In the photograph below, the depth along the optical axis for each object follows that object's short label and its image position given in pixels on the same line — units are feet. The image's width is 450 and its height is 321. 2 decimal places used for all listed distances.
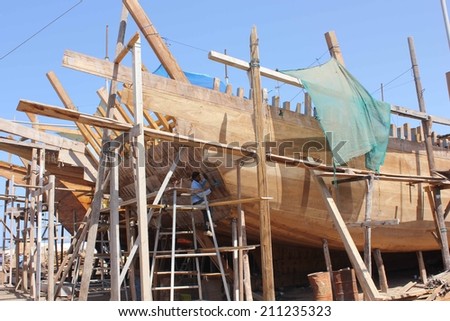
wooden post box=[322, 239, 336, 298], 29.43
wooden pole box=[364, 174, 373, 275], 26.53
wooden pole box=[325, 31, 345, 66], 36.42
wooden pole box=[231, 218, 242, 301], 25.57
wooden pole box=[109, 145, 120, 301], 20.36
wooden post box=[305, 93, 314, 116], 31.70
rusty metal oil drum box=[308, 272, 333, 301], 27.86
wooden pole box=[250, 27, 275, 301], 21.91
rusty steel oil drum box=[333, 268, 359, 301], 29.17
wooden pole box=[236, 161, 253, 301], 25.46
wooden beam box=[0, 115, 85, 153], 30.32
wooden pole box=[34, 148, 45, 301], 31.14
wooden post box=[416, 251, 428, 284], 34.52
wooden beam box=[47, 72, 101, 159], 35.37
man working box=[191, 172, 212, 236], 27.92
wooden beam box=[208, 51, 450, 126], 24.17
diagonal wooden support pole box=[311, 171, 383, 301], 25.07
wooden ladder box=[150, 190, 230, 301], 25.65
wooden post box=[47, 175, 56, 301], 29.04
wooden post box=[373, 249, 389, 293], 30.91
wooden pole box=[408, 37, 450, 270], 32.53
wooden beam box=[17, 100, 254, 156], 18.57
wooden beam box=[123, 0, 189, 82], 27.12
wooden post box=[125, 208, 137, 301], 27.66
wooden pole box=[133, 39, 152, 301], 18.54
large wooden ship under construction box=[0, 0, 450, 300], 21.99
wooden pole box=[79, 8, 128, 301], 21.53
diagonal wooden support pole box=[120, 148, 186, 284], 21.42
